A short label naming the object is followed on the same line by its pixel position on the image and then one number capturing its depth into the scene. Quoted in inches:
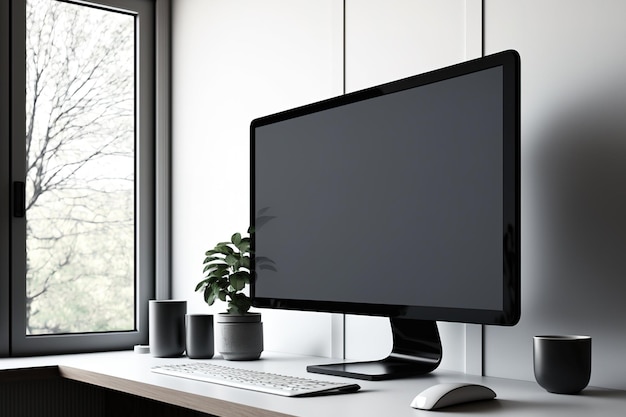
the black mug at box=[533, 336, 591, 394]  56.0
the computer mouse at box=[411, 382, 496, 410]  50.9
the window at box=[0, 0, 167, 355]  102.1
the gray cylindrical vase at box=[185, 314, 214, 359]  86.4
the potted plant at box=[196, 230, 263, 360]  83.9
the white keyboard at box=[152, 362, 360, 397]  58.8
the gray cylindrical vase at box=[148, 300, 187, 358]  89.4
